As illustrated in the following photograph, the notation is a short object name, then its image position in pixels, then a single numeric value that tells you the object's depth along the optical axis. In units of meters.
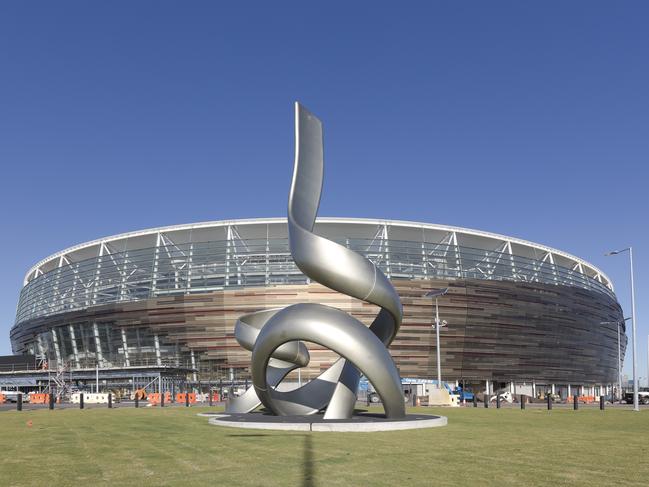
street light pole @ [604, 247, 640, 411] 41.28
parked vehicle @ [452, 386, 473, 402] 67.35
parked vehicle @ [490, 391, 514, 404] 66.19
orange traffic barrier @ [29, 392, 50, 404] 62.38
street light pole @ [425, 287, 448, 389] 49.45
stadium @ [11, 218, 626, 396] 79.94
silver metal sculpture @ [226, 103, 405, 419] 20.31
